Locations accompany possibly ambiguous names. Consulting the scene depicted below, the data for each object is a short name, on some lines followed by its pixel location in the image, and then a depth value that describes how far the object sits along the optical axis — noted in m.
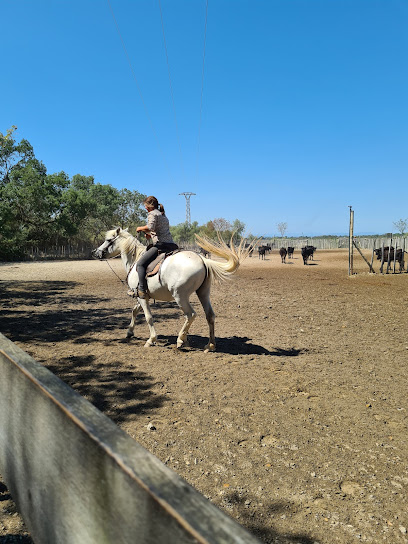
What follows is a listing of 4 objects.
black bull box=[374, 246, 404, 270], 19.02
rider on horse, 5.93
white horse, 5.80
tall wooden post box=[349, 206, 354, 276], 17.13
